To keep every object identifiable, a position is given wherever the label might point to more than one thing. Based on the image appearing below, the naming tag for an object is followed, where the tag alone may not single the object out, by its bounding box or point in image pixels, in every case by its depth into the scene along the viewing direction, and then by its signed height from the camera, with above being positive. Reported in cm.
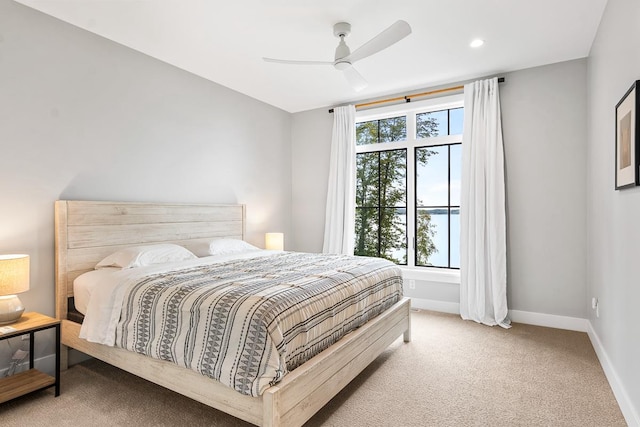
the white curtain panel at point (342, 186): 483 +37
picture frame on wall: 186 +42
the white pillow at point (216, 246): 354 -34
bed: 179 -81
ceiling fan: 247 +124
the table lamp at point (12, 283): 222 -44
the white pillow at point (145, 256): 280 -35
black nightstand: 220 -109
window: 438 +40
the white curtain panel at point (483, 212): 382 +2
